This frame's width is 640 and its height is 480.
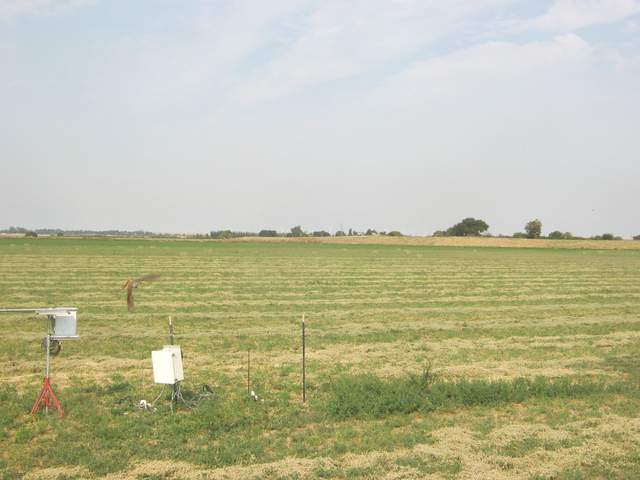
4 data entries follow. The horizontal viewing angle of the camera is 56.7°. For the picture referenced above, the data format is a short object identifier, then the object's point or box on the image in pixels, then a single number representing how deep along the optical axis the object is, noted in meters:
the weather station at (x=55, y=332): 9.01
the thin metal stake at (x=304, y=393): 9.74
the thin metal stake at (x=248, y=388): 9.99
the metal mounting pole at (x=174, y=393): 9.31
